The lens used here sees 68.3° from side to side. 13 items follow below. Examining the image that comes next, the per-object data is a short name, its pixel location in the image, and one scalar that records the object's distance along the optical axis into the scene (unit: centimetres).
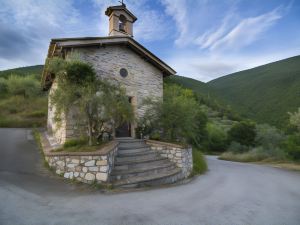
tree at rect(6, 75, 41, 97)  2562
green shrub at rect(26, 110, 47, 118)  1985
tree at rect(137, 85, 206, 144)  1059
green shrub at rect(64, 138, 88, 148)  861
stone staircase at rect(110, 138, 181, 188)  699
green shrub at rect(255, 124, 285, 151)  2586
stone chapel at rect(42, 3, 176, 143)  1031
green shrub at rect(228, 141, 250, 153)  2758
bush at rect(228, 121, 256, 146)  3019
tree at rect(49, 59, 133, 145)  814
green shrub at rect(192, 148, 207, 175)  1065
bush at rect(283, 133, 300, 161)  1602
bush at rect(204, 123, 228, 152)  3341
